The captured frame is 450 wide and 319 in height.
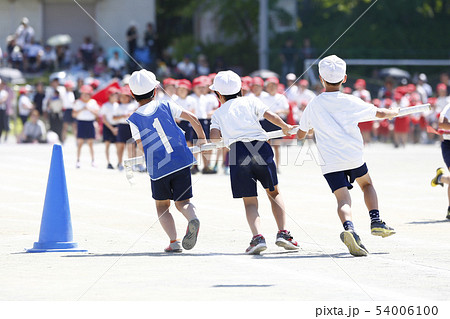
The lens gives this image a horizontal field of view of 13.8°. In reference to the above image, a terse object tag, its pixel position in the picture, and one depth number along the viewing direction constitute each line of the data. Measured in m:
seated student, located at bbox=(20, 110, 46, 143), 55.24
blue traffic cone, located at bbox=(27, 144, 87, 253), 18.21
